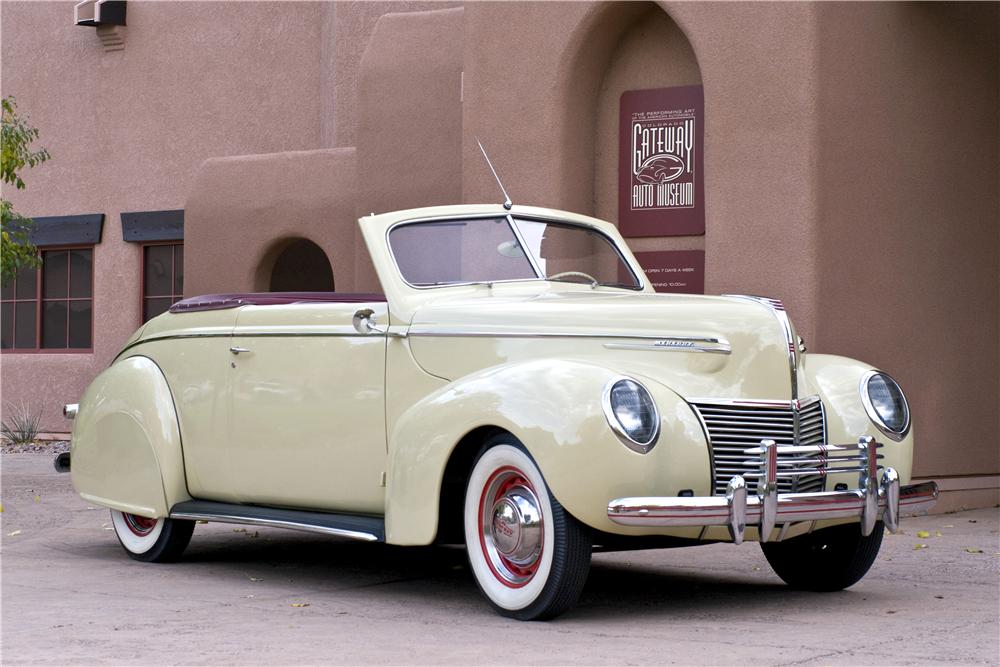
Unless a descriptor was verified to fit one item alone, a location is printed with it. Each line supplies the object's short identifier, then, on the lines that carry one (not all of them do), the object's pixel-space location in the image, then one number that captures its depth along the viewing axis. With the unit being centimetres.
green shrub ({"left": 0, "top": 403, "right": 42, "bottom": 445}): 1819
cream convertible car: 526
